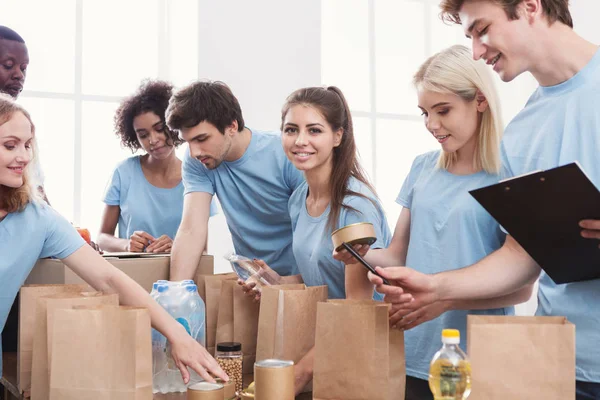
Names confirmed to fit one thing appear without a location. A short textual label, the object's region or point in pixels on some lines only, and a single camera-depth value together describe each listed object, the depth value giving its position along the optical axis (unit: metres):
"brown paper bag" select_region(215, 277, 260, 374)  1.64
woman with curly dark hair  2.97
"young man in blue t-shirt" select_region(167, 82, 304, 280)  2.23
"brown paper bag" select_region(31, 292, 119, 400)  1.30
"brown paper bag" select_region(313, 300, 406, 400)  1.16
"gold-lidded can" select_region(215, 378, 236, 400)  1.30
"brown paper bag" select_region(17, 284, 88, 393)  1.50
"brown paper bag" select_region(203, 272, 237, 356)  1.76
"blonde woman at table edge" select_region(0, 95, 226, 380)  1.78
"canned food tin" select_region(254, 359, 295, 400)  1.15
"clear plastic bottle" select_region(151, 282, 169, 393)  1.48
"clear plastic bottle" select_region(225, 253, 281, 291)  1.76
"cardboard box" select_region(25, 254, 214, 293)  1.89
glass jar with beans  1.41
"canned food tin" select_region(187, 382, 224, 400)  1.13
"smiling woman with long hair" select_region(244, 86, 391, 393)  1.75
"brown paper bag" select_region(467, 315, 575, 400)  0.97
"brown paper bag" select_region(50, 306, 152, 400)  1.12
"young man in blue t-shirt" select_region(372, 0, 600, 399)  1.30
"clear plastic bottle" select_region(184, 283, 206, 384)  1.59
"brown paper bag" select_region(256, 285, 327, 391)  1.37
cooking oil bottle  1.00
